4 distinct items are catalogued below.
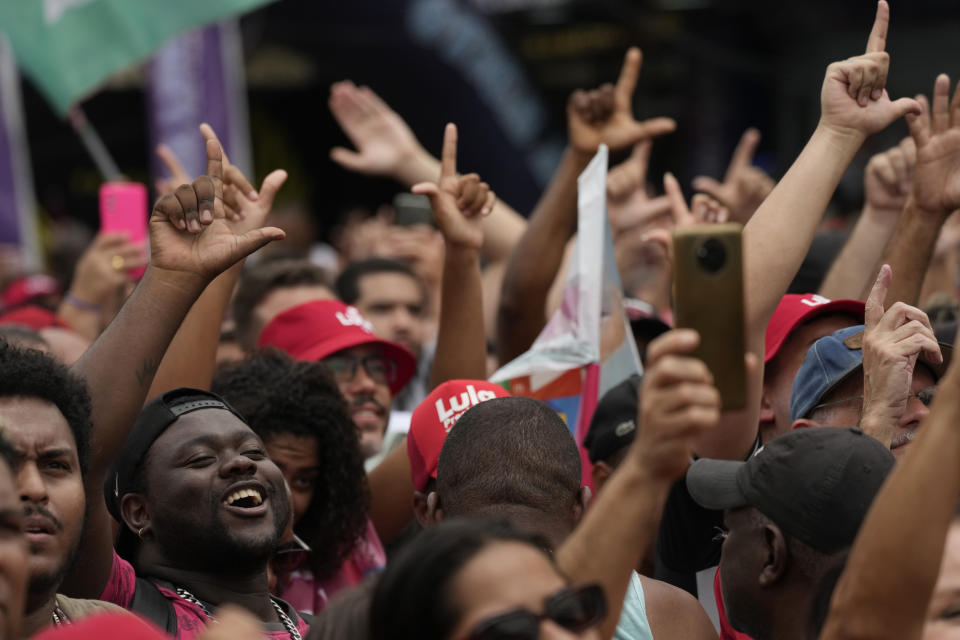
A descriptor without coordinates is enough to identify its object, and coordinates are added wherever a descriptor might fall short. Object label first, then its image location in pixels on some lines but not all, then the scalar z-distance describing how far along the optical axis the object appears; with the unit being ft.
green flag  39.91
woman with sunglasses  12.98
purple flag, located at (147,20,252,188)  52.39
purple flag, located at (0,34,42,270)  55.01
